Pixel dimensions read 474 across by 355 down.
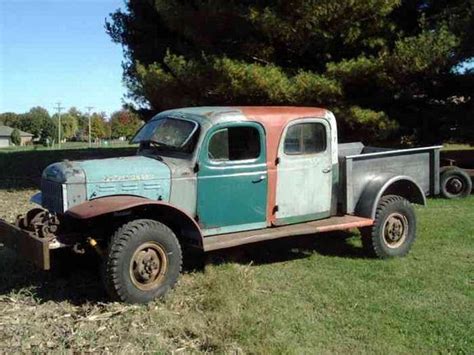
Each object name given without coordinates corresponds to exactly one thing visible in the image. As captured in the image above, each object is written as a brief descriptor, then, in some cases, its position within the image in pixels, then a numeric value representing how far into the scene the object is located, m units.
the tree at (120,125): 102.41
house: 91.95
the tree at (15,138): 88.44
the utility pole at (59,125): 86.19
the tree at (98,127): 107.75
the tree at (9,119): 113.78
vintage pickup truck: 5.71
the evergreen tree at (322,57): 11.88
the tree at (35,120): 101.94
